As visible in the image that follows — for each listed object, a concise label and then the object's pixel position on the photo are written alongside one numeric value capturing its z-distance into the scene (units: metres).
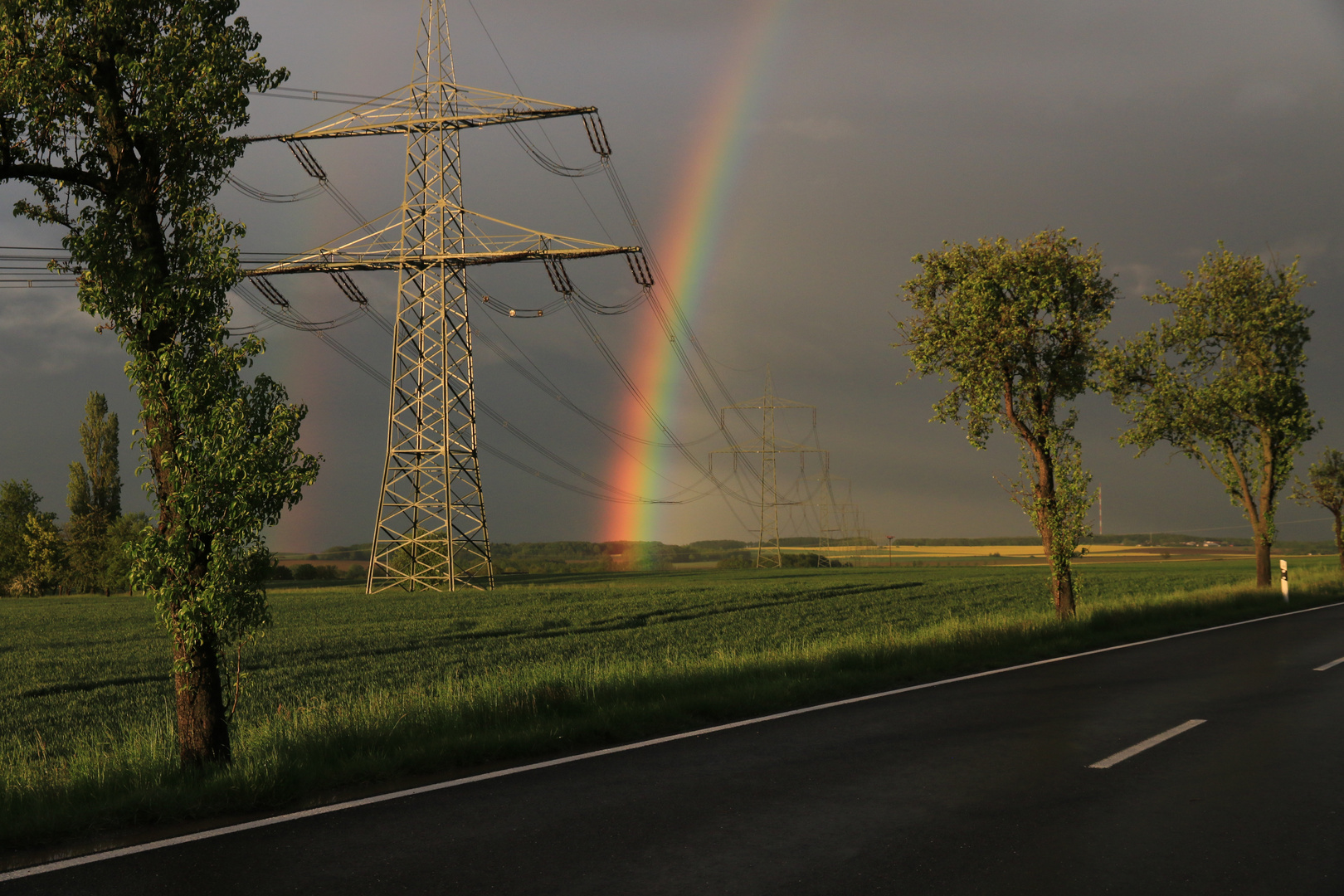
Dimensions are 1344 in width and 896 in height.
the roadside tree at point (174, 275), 8.22
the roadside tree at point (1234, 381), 35.22
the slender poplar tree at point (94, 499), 87.81
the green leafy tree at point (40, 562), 91.56
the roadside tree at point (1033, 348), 23.64
